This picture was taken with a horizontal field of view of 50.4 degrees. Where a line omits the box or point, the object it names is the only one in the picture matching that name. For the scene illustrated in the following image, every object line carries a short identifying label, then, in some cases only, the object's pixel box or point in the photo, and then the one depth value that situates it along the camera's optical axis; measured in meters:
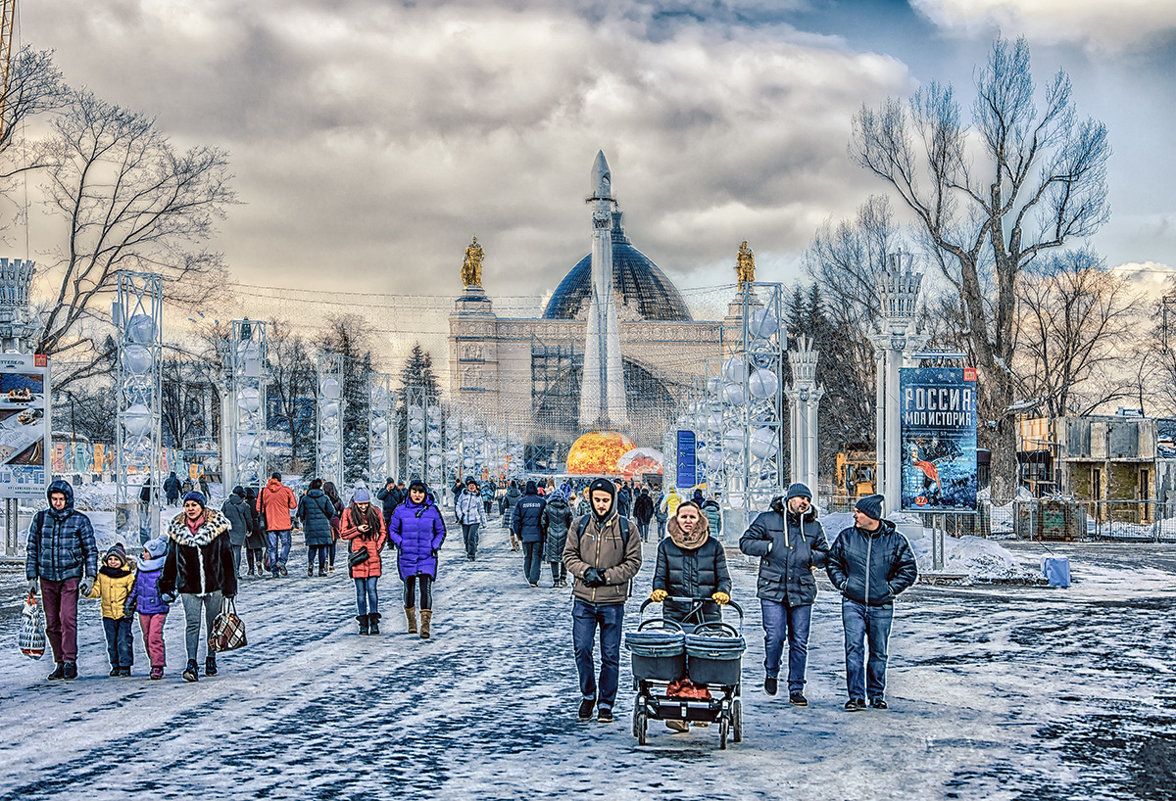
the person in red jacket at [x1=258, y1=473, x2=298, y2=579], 19.44
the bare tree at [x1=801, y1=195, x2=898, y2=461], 45.69
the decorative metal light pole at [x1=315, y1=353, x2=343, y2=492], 35.81
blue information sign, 35.81
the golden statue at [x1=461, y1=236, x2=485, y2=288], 117.50
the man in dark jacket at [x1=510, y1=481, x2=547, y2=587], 17.98
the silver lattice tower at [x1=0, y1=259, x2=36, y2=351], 23.03
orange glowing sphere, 91.38
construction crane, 42.25
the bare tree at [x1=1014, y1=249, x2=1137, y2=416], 43.78
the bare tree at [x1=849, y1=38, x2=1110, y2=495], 36.28
